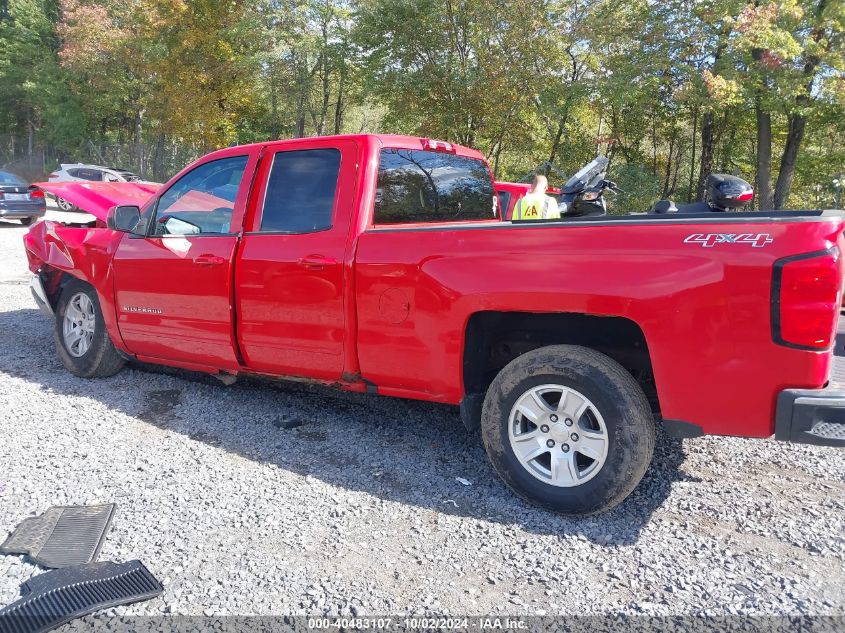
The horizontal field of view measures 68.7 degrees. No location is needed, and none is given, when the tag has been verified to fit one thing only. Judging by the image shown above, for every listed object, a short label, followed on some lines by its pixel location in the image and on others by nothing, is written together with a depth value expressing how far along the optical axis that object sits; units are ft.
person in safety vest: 22.30
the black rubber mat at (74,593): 7.36
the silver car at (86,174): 69.82
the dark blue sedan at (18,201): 52.95
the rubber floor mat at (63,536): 8.73
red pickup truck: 8.45
